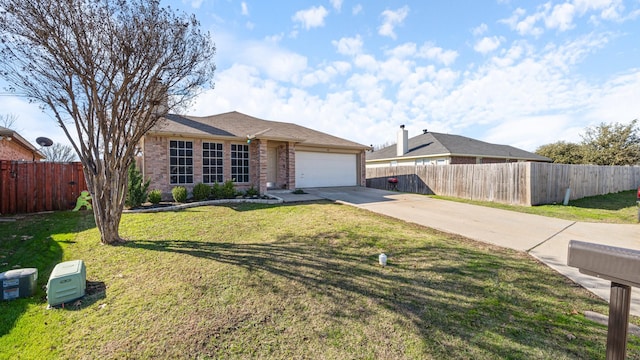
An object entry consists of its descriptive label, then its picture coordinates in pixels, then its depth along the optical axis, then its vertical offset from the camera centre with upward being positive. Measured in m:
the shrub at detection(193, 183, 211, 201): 10.71 -0.78
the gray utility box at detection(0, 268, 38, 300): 3.17 -1.41
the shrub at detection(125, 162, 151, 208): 9.20 -0.60
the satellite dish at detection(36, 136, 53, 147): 11.52 +1.51
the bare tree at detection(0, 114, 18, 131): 20.69 +4.45
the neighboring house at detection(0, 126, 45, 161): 9.93 +1.33
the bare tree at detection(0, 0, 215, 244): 4.36 +2.08
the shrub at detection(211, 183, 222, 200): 10.97 -0.80
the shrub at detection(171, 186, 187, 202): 10.25 -0.83
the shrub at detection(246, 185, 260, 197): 11.74 -0.87
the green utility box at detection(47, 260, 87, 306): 3.03 -1.37
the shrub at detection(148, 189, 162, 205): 9.83 -0.88
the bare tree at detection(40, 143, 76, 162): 31.92 +2.70
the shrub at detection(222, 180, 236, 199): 11.11 -0.77
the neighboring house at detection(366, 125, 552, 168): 19.95 +1.84
